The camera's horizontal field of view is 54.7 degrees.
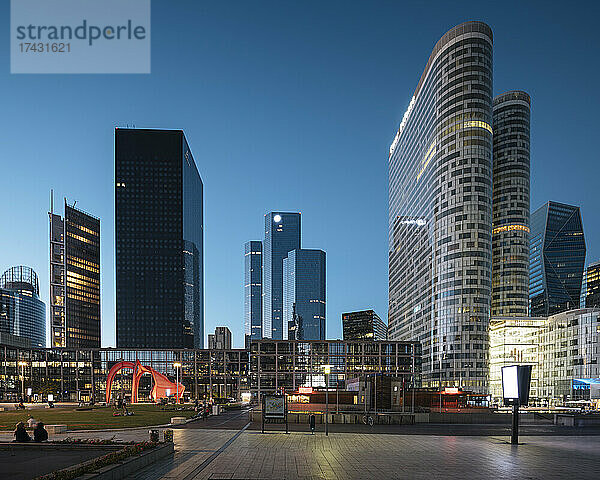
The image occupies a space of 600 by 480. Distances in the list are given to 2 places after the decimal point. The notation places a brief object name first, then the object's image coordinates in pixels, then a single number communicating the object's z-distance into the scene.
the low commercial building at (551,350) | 146.50
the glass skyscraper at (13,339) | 174.88
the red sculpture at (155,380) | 90.81
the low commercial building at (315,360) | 182.75
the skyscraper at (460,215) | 162.38
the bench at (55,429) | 39.06
